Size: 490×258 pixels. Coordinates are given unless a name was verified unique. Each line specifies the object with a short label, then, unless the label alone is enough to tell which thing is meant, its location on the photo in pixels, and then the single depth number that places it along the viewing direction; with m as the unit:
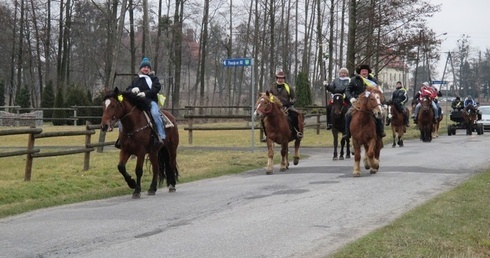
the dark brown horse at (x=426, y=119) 32.53
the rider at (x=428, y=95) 33.22
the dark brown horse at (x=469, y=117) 40.72
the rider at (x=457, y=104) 41.62
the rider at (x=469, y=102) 41.69
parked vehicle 43.16
